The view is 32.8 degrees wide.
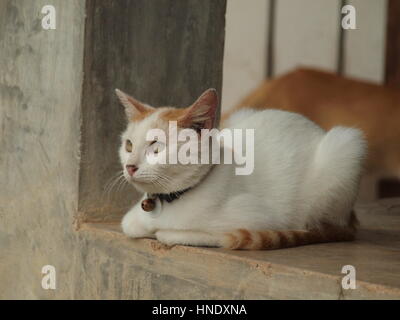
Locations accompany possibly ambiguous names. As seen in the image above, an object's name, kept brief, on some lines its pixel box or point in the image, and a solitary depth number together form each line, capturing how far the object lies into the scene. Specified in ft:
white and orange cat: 5.93
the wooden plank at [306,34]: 15.84
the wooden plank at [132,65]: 7.23
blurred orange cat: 14.88
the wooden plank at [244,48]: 16.15
